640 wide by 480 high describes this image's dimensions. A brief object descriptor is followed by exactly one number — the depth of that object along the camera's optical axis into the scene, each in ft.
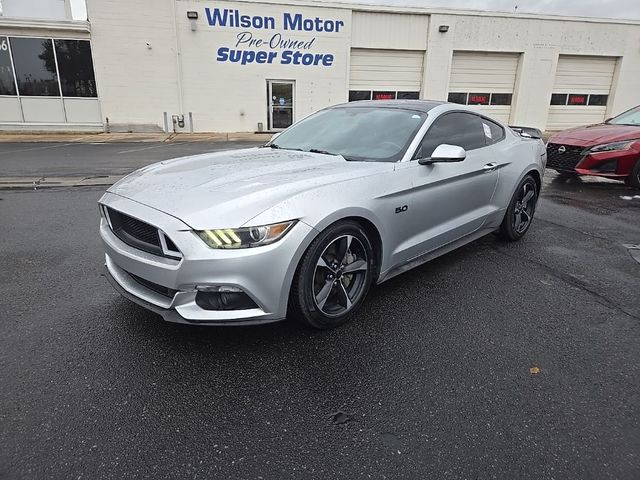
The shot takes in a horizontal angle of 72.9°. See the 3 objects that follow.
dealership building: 55.98
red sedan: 24.84
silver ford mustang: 7.93
